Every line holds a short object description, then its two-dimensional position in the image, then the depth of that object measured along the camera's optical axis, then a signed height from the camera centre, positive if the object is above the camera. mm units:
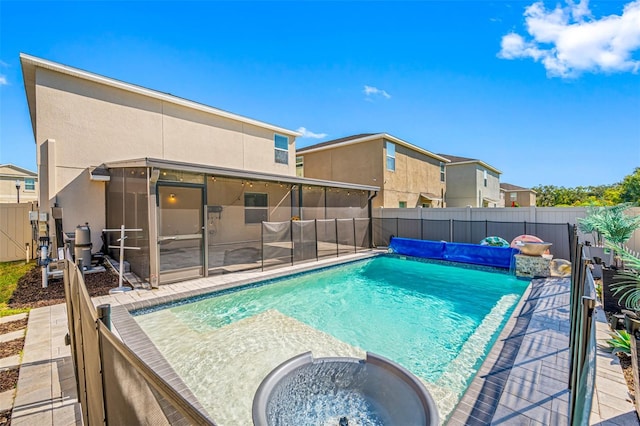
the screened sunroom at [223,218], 6418 -164
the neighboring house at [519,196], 29344 +1553
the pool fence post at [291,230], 8636 -529
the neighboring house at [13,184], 20031 +2122
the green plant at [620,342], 3199 -1504
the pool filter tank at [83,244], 6512 -685
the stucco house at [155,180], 6798 +953
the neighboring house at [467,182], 20375 +2084
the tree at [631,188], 19469 +1552
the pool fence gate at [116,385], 723 -538
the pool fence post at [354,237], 11031 -956
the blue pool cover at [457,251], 8680 -1344
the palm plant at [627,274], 2208 -841
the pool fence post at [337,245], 10188 -1160
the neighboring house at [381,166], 14664 +2586
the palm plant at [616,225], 5108 -261
